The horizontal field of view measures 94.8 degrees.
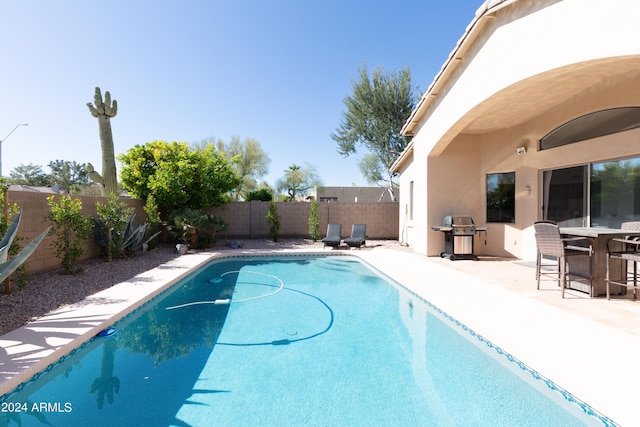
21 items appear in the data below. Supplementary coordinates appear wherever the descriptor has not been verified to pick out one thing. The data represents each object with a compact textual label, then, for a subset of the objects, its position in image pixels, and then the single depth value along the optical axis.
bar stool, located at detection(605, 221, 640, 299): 5.05
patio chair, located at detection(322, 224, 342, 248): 13.13
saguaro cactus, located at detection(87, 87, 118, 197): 13.65
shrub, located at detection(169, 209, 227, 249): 12.48
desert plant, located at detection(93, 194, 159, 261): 9.38
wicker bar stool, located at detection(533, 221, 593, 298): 5.44
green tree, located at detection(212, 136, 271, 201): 33.62
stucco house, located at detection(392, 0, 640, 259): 5.08
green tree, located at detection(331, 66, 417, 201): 23.16
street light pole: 19.14
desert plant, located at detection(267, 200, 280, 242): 15.39
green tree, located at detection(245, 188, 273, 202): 18.11
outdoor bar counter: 5.41
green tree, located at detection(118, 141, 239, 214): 12.76
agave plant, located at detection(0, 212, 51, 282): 4.44
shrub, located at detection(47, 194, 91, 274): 7.34
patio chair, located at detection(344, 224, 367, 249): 13.05
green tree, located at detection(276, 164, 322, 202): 45.09
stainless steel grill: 9.79
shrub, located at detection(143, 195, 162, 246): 11.88
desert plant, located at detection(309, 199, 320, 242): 15.27
